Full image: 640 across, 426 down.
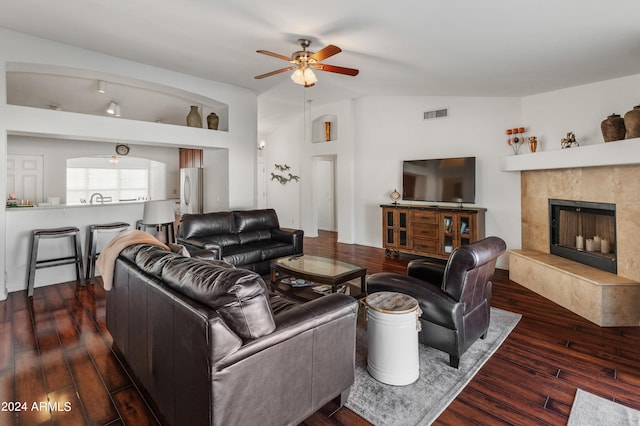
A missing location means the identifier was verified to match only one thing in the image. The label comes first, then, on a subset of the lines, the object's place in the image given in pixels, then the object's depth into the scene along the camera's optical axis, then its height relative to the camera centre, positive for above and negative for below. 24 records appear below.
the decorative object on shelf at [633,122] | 3.06 +0.82
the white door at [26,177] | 6.31 +0.73
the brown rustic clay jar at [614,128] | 3.32 +0.83
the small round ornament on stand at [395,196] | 6.21 +0.26
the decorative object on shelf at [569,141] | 4.04 +0.85
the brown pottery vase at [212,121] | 5.70 +1.61
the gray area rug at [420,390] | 1.89 -1.19
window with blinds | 8.71 +0.83
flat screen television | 5.28 +0.51
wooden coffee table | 3.18 -0.65
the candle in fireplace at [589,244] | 3.79 -0.43
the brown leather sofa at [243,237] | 4.29 -0.38
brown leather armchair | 2.31 -0.65
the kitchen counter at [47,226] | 3.96 -0.21
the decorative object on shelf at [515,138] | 4.79 +1.05
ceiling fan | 3.30 +1.54
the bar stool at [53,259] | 3.89 -0.54
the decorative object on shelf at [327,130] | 7.45 +1.86
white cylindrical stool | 2.12 -0.87
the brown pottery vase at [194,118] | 5.53 +1.61
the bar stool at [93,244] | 4.39 -0.43
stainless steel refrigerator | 6.56 +0.46
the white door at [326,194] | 9.12 +0.46
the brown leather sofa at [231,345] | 1.40 -0.67
